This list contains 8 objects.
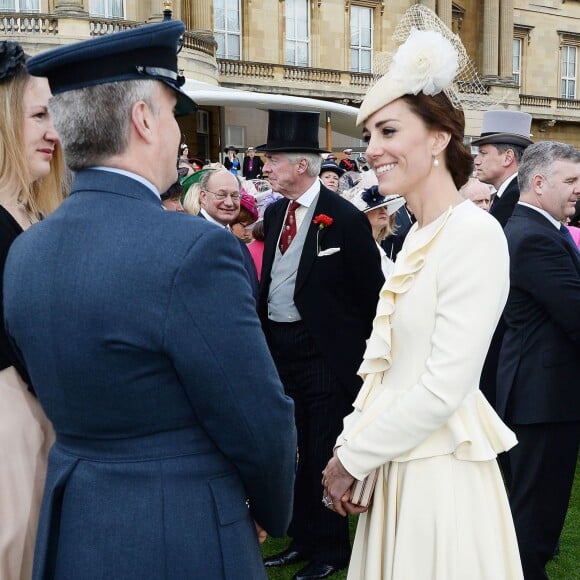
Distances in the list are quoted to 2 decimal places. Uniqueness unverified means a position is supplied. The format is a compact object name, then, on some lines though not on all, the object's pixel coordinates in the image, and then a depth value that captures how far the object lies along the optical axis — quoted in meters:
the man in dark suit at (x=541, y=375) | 3.19
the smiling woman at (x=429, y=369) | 2.04
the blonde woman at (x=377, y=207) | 4.98
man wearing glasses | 4.93
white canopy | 12.87
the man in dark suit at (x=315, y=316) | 3.87
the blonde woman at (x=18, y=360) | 2.14
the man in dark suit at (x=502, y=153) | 4.87
